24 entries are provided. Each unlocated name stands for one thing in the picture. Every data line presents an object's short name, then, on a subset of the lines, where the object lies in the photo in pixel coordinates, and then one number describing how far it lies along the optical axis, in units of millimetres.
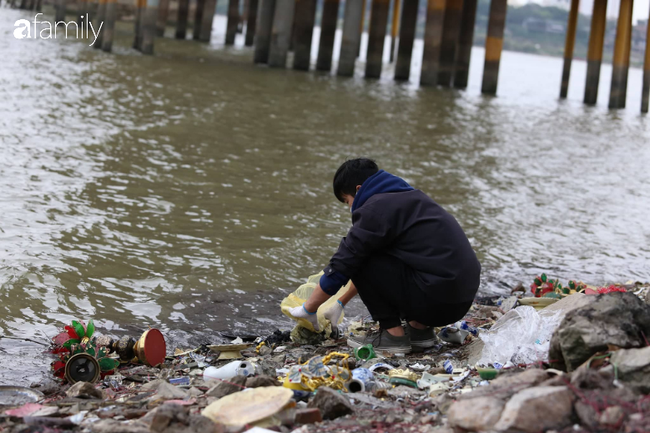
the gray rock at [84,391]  3506
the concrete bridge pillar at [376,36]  23312
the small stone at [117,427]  2698
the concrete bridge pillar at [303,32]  22531
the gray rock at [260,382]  3391
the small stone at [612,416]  2484
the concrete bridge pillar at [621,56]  22188
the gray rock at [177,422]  2752
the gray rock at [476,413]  2629
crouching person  3924
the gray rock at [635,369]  2740
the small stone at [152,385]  3650
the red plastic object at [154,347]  4078
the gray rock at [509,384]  2797
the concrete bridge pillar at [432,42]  21725
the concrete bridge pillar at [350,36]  21906
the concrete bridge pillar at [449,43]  23750
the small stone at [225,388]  3387
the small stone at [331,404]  3064
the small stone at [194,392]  3457
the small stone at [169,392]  3384
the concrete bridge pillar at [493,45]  21938
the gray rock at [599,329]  3037
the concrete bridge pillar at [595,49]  23672
